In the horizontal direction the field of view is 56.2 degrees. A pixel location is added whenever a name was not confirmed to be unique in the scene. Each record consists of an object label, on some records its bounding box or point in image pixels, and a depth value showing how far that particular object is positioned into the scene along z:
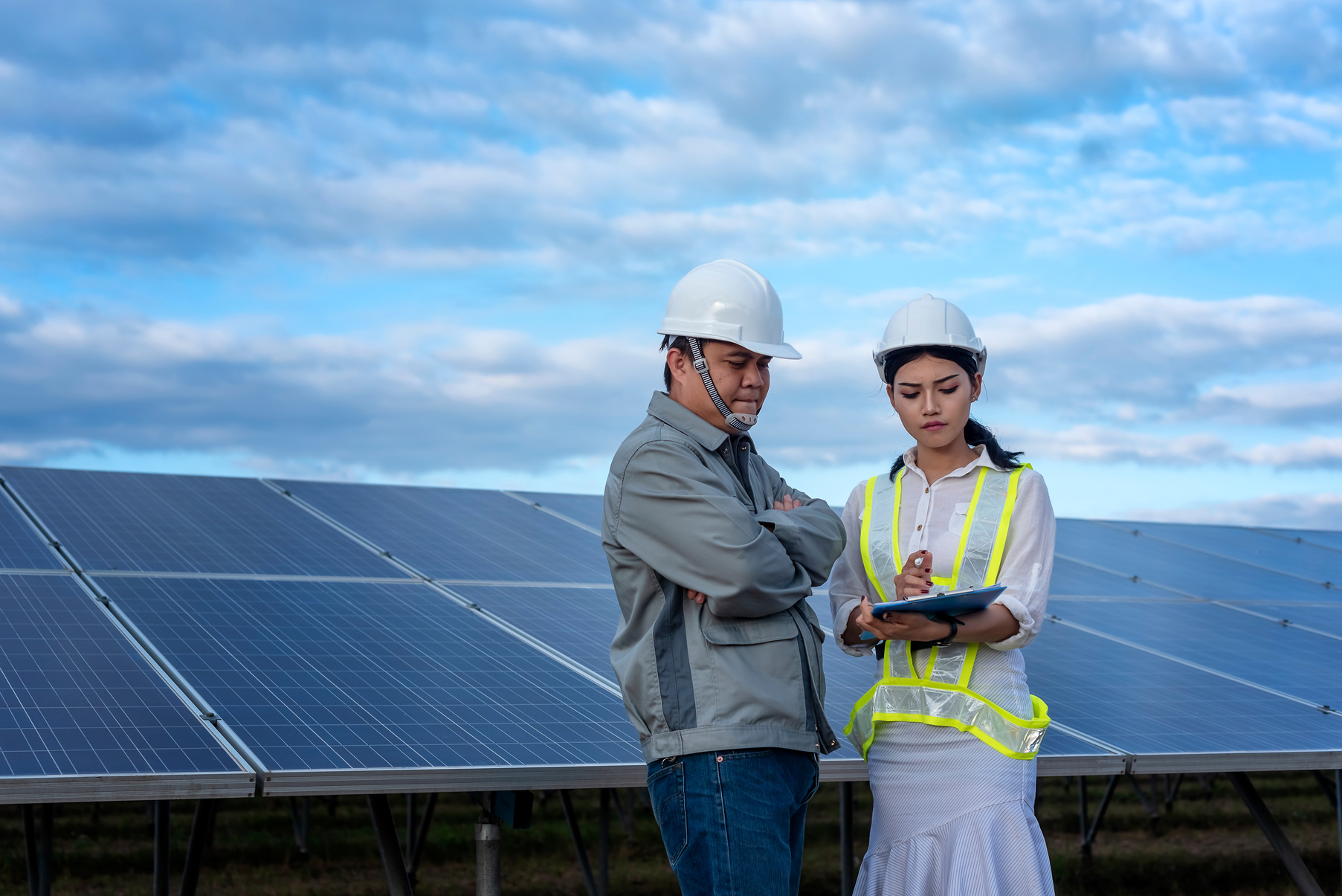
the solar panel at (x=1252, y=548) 12.19
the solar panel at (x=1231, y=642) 7.46
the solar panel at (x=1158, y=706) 5.84
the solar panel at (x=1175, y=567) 10.23
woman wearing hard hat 3.63
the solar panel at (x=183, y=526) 6.40
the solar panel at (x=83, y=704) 3.87
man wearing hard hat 3.20
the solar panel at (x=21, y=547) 5.96
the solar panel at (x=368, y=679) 4.30
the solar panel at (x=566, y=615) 5.77
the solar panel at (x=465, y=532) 7.16
